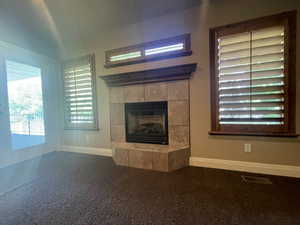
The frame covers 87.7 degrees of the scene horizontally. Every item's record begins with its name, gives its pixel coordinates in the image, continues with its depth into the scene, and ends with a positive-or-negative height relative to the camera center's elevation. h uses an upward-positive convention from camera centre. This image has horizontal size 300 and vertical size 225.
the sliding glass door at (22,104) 3.00 +0.12
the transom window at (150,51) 2.68 +1.05
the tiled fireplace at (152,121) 2.64 -0.27
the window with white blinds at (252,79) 2.19 +0.37
